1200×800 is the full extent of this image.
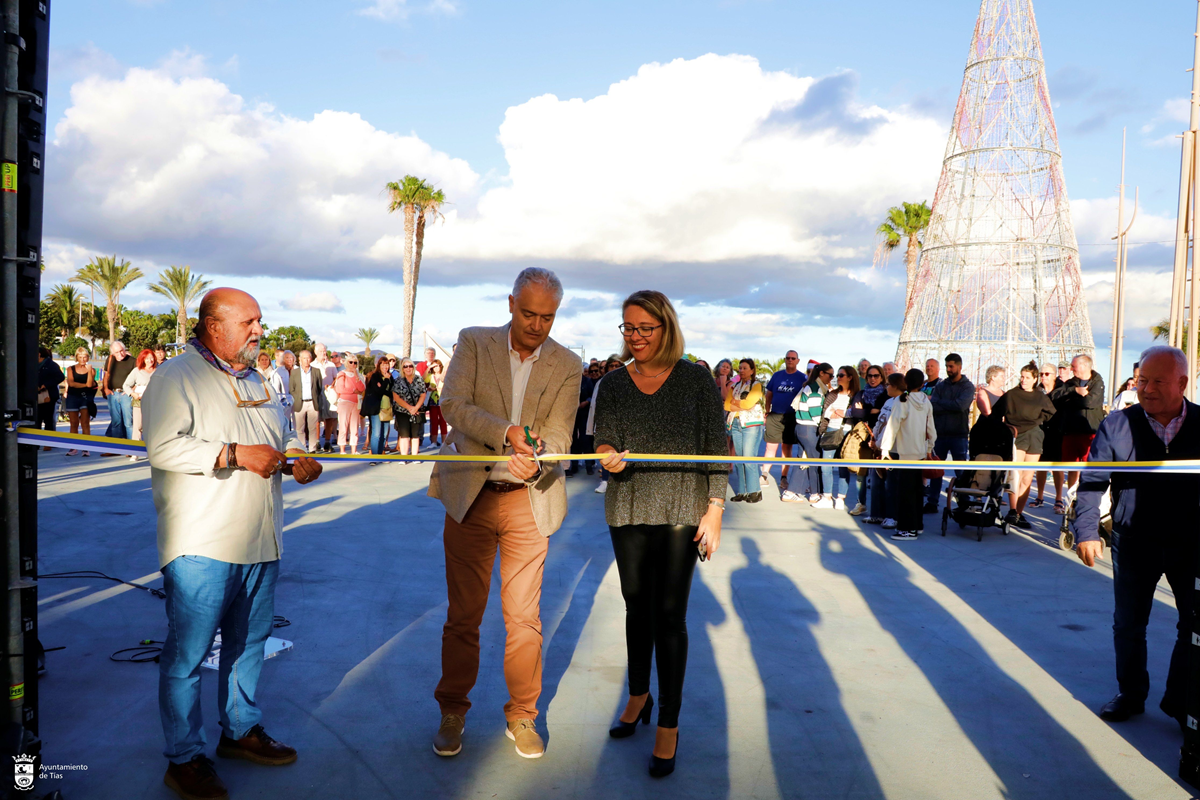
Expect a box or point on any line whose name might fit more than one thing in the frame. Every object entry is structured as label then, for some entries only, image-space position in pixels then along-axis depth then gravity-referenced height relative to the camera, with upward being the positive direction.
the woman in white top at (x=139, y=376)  12.01 -0.15
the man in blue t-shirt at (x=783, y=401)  11.10 -0.21
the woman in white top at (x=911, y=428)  8.47 -0.41
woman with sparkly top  3.16 -0.42
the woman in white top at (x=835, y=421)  9.97 -0.42
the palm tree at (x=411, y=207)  32.97 +7.22
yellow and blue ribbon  2.74 -0.32
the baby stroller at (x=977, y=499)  8.19 -1.13
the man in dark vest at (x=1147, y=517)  3.48 -0.55
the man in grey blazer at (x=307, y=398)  12.21 -0.42
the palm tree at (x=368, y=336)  79.38 +3.89
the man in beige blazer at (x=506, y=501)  3.27 -0.52
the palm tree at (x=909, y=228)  33.03 +7.00
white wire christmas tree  20.75 +4.55
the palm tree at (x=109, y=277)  53.00 +6.12
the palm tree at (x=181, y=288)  50.66 +5.31
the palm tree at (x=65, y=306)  57.44 +4.45
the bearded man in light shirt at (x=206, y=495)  2.71 -0.46
